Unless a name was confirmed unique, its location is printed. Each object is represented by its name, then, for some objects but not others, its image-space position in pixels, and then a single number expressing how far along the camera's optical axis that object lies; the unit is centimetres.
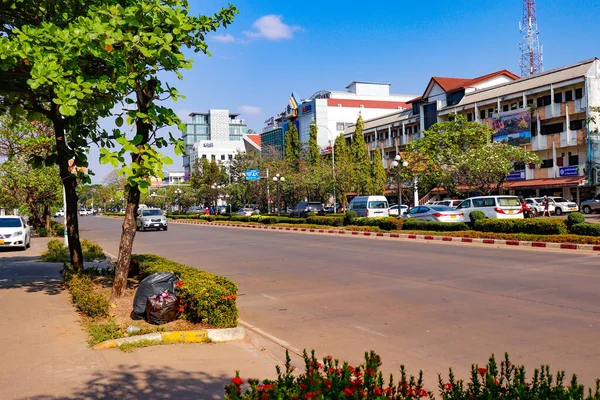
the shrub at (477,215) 2408
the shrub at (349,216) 3200
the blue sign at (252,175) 5998
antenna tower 7112
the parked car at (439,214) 2752
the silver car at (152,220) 3831
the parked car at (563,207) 3906
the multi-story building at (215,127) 17881
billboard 4684
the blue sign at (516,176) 4769
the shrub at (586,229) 1828
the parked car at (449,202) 4283
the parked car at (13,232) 2131
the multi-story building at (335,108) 8175
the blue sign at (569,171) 4297
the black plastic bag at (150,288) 746
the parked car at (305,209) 4850
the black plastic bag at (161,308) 718
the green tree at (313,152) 6557
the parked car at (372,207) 3422
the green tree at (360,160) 5494
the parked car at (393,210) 4659
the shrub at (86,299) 758
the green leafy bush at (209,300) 691
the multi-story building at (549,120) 4219
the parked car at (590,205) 3752
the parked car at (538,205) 3856
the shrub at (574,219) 1953
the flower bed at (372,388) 307
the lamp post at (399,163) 3109
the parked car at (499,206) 2558
